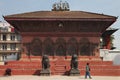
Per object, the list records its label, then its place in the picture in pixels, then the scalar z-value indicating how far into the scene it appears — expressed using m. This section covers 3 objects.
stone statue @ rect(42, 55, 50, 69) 27.26
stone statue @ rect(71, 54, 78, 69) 27.25
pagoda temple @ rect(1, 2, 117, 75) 32.22
